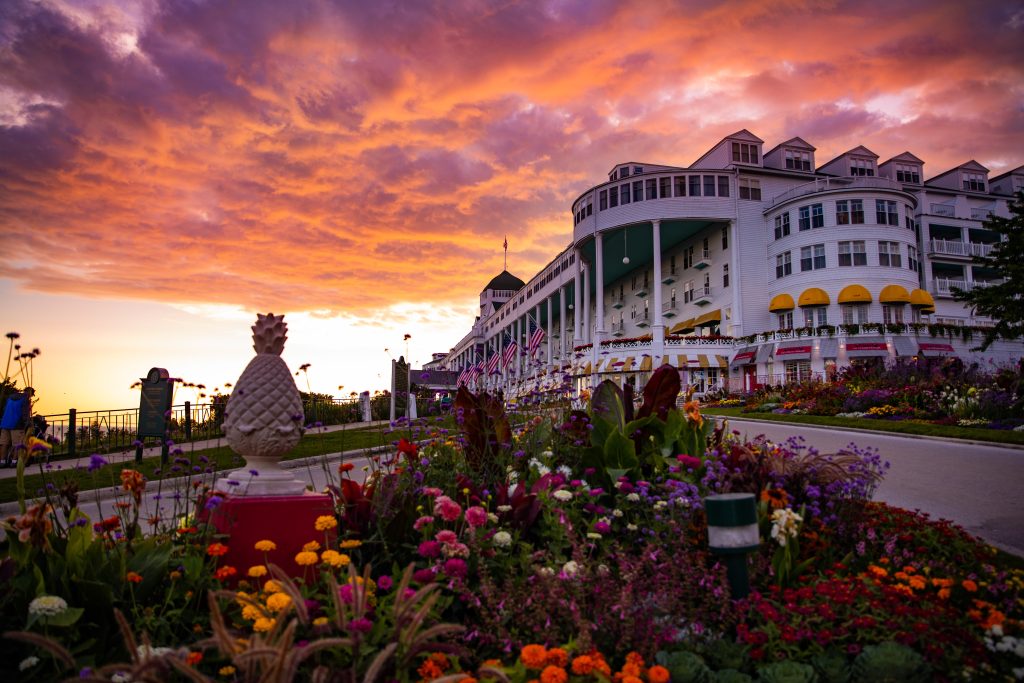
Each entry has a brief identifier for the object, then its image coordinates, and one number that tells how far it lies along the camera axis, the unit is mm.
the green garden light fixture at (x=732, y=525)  3395
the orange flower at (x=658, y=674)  2605
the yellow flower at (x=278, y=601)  2658
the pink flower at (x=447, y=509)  3584
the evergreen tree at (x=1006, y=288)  24859
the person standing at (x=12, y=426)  14961
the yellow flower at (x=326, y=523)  3307
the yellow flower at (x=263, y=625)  2555
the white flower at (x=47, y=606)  2604
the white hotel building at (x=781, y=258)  39156
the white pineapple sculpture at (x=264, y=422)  4051
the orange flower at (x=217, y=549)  3223
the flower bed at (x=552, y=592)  2684
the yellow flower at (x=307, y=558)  3008
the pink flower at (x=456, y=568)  3178
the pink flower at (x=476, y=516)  3619
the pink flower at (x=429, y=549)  3377
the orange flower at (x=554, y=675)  2477
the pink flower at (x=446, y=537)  3397
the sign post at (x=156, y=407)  13453
